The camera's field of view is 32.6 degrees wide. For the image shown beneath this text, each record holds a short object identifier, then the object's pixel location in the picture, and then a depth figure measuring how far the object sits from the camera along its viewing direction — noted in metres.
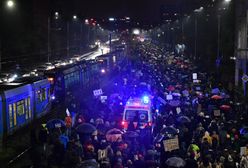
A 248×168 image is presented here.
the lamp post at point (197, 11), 68.06
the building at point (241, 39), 39.22
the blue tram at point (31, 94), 20.78
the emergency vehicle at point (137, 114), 18.47
